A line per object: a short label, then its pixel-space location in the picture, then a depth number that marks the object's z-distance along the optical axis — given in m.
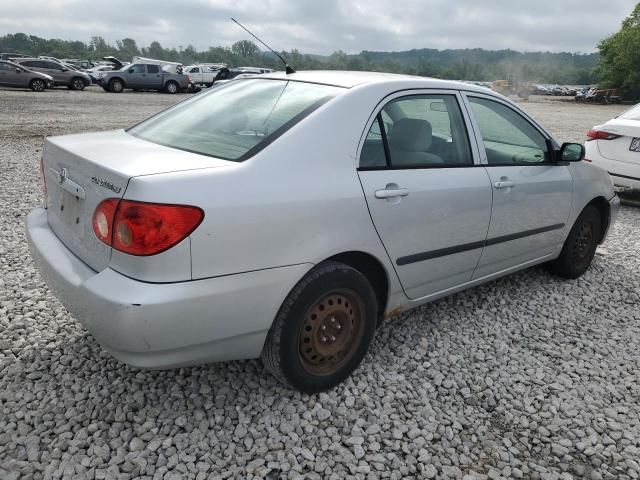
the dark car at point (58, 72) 24.92
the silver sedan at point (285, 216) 2.02
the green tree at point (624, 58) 52.50
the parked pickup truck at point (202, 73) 31.23
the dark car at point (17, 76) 22.80
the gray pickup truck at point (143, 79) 26.06
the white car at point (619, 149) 6.48
